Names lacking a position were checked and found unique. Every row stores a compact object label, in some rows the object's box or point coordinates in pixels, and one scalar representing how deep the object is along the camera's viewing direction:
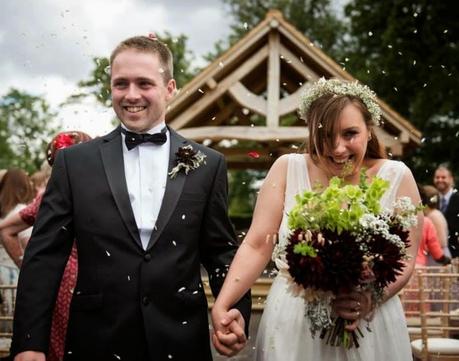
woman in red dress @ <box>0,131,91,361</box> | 4.75
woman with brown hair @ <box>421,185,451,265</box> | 9.54
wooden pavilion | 12.88
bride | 3.65
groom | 3.61
